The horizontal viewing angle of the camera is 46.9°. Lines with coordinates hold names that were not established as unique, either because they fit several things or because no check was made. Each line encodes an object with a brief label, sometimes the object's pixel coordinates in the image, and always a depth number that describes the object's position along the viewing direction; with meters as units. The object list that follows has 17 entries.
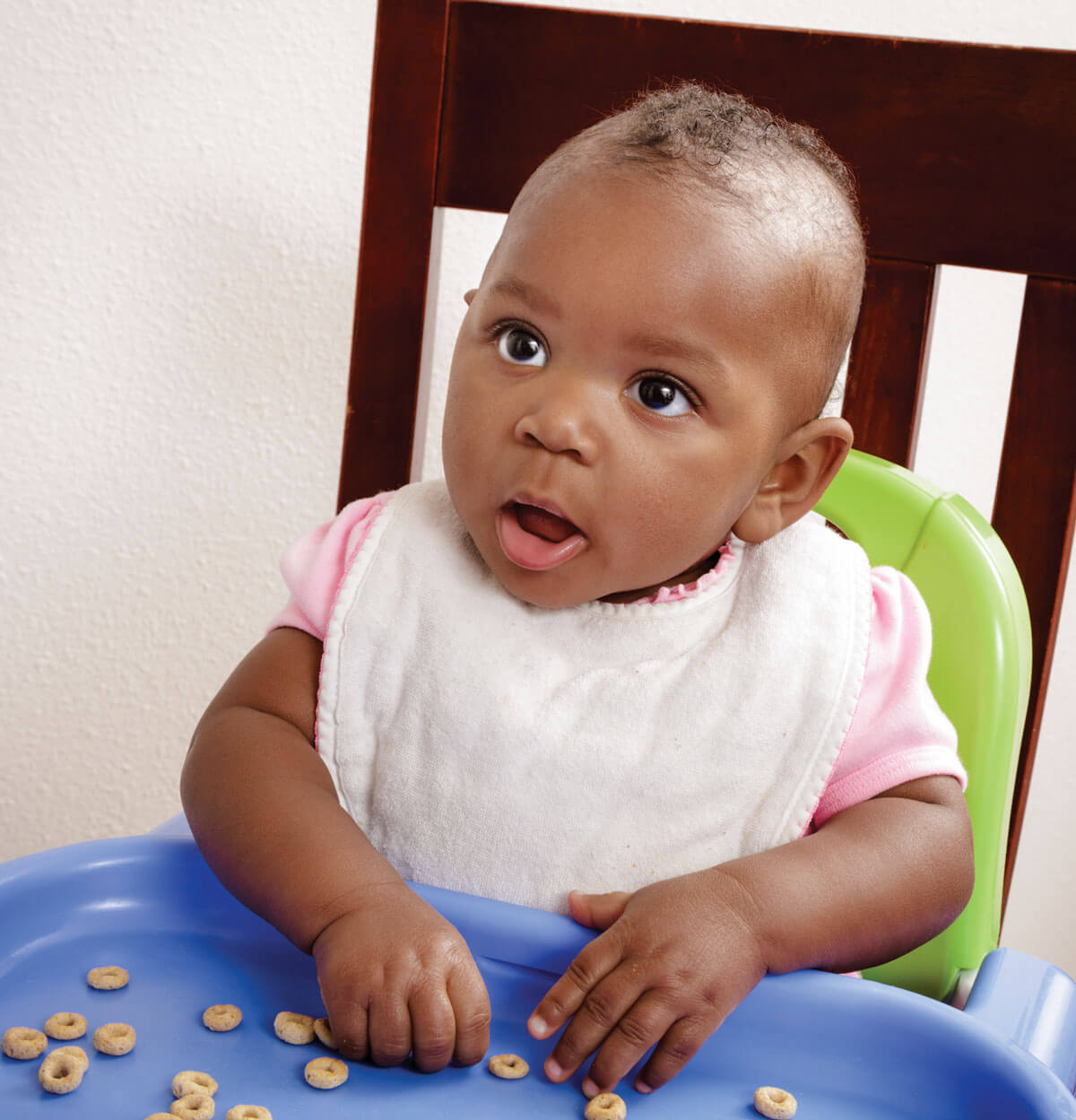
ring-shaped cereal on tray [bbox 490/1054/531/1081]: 0.50
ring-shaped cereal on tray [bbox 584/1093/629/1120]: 0.48
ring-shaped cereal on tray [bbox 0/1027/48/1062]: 0.48
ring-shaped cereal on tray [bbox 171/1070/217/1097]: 0.46
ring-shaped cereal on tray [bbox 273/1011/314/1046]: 0.51
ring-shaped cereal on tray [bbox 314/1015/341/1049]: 0.50
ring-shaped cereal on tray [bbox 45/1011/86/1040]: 0.49
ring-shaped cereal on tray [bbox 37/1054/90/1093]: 0.46
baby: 0.55
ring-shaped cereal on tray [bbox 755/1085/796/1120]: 0.50
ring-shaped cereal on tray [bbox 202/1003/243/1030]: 0.51
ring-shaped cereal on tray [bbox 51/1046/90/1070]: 0.47
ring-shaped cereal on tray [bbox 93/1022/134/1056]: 0.49
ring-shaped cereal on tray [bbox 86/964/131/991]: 0.54
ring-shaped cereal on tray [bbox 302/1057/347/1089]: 0.48
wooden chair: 0.81
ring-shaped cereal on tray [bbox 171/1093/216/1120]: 0.44
